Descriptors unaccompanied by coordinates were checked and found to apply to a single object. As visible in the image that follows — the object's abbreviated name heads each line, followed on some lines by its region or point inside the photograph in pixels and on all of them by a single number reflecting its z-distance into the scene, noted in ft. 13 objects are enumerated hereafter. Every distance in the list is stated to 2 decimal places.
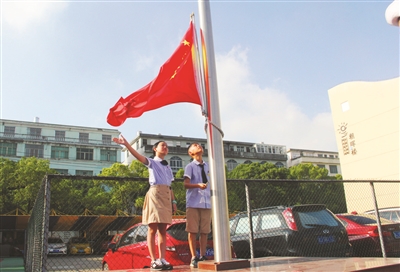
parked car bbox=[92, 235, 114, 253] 64.82
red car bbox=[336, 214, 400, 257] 24.63
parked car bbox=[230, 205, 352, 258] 20.66
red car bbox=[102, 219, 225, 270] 17.72
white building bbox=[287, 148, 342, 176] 205.77
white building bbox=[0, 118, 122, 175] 146.51
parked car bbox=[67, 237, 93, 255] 70.90
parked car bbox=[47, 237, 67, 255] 72.75
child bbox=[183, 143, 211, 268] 15.40
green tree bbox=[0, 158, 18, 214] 95.14
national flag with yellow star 15.40
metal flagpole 13.29
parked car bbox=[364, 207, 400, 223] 30.50
